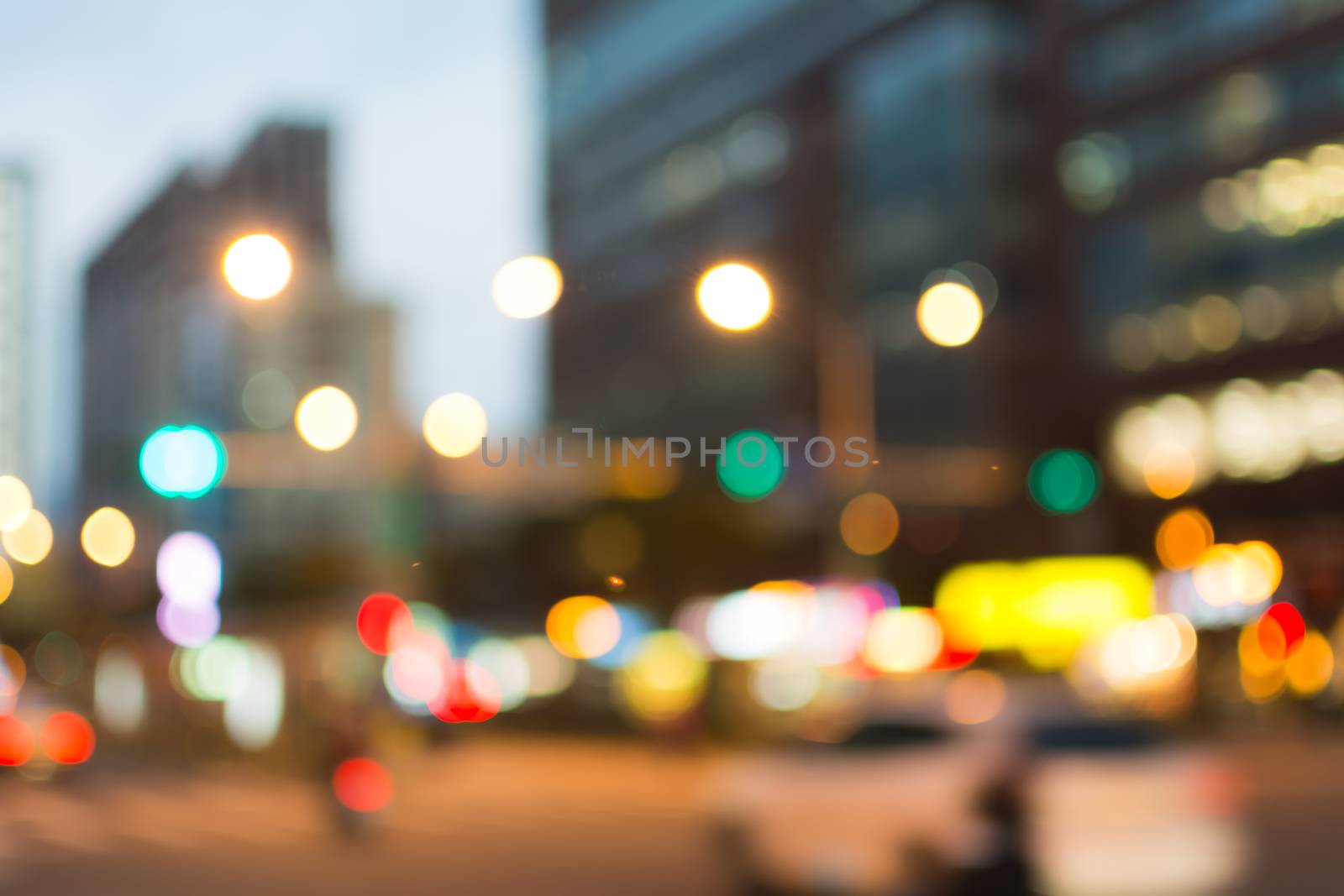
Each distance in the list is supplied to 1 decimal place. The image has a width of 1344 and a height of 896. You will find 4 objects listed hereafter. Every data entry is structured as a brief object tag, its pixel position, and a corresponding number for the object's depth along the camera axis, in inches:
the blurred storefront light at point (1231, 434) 1569.9
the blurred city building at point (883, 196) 1872.5
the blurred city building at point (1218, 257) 1565.0
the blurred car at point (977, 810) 415.2
